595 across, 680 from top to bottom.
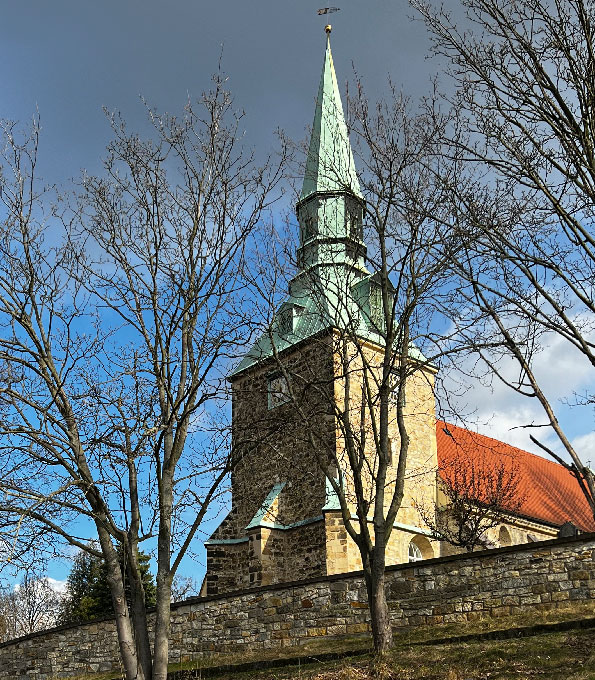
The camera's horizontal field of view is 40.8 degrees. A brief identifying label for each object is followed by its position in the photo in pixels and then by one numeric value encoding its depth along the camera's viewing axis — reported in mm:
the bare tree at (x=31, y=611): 47219
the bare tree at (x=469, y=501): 22062
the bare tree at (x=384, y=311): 10477
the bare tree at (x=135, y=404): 9656
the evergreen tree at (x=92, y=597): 29939
